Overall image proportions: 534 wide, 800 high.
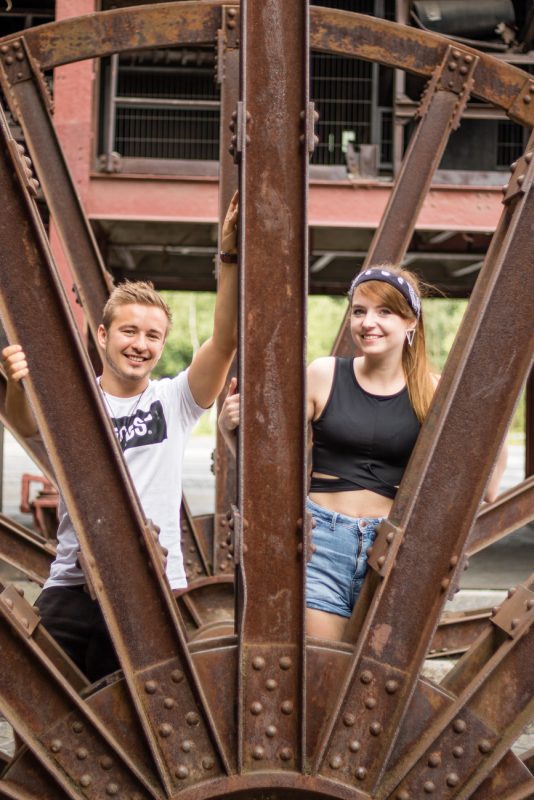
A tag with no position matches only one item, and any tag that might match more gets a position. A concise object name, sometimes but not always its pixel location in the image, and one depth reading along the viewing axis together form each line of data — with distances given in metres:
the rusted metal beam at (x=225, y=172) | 4.94
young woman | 3.24
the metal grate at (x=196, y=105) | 12.68
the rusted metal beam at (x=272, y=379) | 2.56
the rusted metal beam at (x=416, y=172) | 5.07
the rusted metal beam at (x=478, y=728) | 2.66
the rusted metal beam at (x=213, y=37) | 4.82
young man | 3.21
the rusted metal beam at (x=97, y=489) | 2.60
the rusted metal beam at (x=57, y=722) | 2.58
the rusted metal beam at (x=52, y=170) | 4.90
